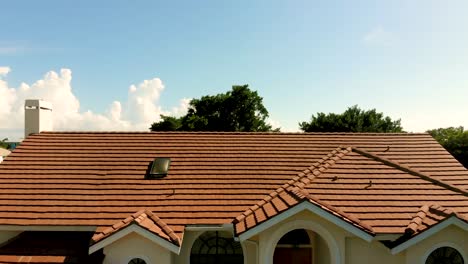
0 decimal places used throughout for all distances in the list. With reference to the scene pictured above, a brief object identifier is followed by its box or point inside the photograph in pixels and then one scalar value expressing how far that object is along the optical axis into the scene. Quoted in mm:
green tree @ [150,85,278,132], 51875
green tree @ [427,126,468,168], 45347
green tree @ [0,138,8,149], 121075
